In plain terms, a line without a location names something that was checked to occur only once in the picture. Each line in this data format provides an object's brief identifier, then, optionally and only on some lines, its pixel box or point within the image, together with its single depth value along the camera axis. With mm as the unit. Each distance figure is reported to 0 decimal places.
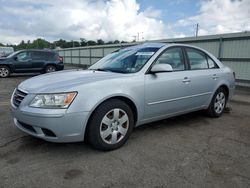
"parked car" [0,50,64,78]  13625
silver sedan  2990
